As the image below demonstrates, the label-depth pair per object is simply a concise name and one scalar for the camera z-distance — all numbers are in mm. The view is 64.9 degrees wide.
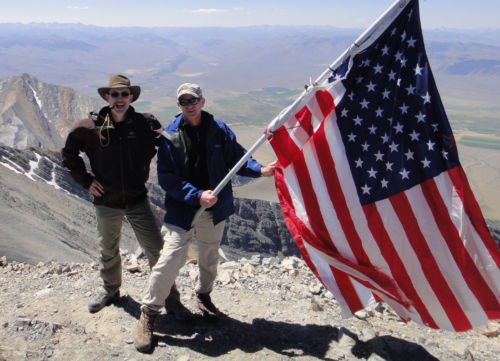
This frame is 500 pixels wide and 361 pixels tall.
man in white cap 3891
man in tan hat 4086
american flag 3662
